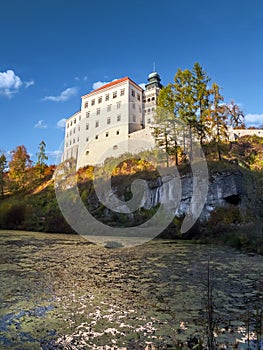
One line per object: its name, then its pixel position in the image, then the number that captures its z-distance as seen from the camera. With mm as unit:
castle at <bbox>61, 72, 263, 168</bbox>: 44475
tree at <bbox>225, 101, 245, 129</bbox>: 40619
